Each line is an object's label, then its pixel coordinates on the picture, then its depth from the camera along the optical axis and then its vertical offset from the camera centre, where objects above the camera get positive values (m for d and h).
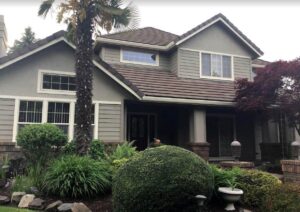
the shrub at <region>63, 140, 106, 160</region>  8.30 -0.65
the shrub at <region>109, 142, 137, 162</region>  7.43 -0.70
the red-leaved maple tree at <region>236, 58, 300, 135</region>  9.96 +1.67
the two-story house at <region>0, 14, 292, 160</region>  9.17 +1.69
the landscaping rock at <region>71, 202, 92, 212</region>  5.04 -1.59
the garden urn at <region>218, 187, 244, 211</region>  5.35 -1.39
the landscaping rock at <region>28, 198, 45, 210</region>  5.39 -1.63
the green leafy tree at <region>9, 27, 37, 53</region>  28.36 +10.67
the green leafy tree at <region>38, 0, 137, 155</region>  7.59 +3.36
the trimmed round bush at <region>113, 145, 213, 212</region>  4.67 -1.01
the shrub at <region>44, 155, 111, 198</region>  5.75 -1.16
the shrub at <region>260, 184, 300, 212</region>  4.77 -1.36
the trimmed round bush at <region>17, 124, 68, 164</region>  7.76 -0.36
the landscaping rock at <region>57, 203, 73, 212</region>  5.16 -1.61
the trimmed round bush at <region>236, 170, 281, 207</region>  5.61 -1.24
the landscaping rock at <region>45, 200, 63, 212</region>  5.29 -1.63
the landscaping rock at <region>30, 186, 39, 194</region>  5.91 -1.44
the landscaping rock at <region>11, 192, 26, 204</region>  5.67 -1.53
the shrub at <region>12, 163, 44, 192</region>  6.13 -1.28
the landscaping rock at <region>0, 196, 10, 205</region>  5.61 -1.60
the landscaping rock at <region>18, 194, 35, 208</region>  5.44 -1.56
